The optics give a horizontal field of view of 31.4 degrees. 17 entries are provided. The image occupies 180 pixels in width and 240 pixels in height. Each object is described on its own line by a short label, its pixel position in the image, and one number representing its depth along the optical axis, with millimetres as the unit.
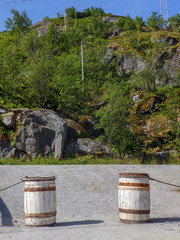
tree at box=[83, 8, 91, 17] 120812
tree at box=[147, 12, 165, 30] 67612
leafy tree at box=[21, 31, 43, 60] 44897
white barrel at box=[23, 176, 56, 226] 7480
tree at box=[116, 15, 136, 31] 79819
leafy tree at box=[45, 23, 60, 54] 54719
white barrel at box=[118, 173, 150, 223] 7742
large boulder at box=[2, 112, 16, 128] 22719
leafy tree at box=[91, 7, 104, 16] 104669
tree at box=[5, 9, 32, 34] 86725
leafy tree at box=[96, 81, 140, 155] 24141
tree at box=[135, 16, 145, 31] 75744
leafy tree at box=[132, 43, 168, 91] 38300
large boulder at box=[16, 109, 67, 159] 21658
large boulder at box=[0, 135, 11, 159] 21241
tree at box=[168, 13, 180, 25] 72562
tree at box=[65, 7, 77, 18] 116794
